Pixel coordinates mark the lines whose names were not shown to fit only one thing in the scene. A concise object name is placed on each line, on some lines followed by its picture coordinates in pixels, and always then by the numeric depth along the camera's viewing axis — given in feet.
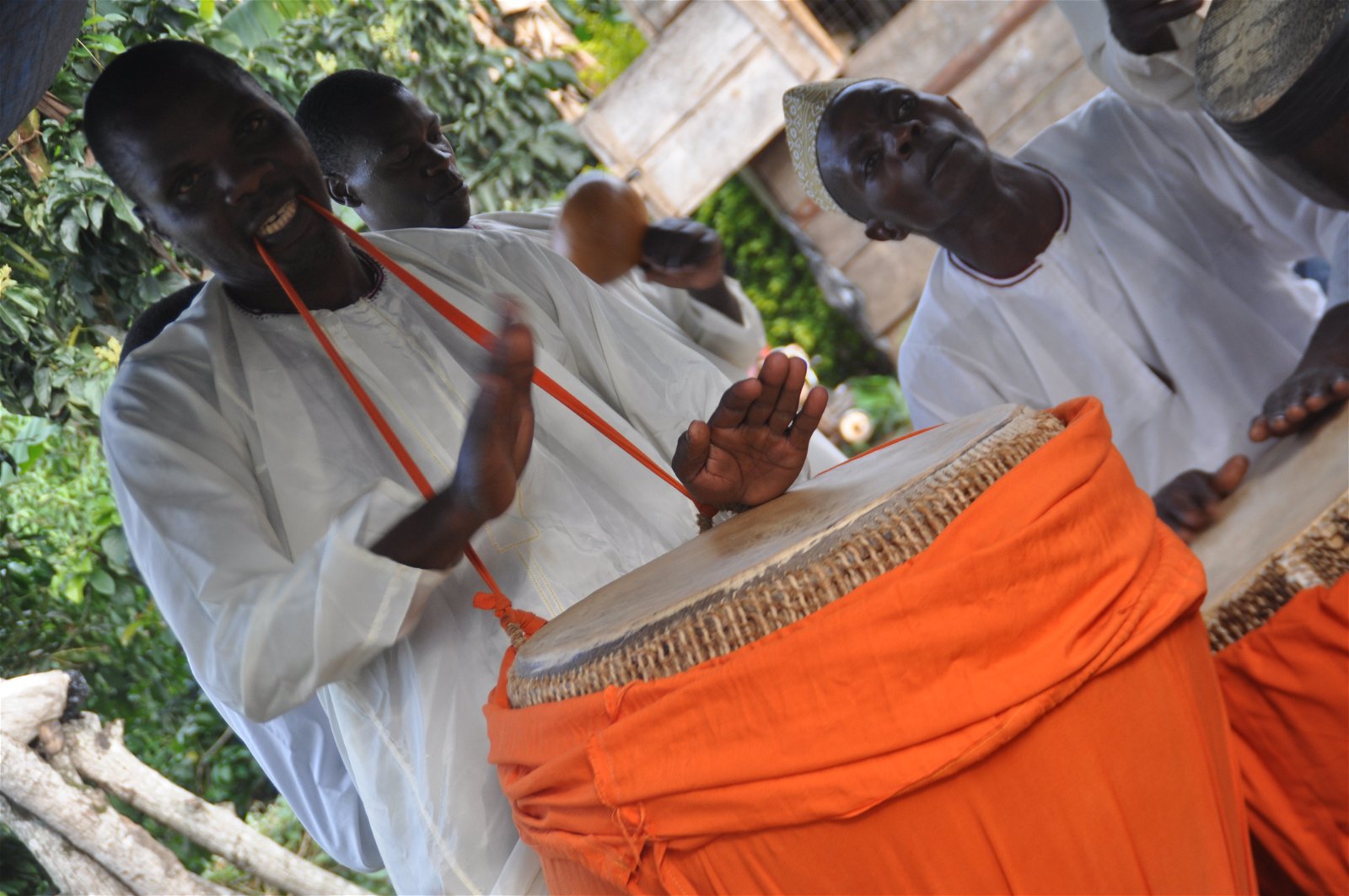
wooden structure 18.53
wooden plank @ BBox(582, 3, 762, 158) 18.43
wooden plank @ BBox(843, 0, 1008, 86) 19.60
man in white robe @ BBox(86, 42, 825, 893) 4.73
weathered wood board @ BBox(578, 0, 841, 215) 18.66
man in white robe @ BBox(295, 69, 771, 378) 7.55
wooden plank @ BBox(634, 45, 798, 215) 18.79
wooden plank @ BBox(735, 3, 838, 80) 18.75
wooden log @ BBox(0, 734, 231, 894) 6.68
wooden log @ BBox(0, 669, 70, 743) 6.75
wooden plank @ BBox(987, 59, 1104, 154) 19.10
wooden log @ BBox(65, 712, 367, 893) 7.17
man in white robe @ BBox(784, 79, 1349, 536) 8.46
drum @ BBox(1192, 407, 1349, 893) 5.64
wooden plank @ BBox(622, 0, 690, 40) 18.79
